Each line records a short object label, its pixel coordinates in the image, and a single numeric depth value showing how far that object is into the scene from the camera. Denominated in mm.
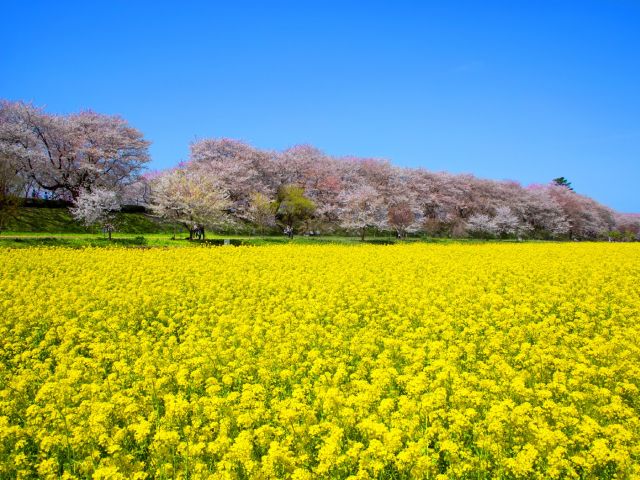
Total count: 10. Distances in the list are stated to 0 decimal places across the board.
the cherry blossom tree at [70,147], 51125
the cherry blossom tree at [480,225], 78250
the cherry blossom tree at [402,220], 61406
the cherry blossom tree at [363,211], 56781
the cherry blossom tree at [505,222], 80562
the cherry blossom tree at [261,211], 50531
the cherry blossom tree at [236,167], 58438
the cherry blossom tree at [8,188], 35562
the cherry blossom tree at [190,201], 42438
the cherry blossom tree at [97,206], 40469
